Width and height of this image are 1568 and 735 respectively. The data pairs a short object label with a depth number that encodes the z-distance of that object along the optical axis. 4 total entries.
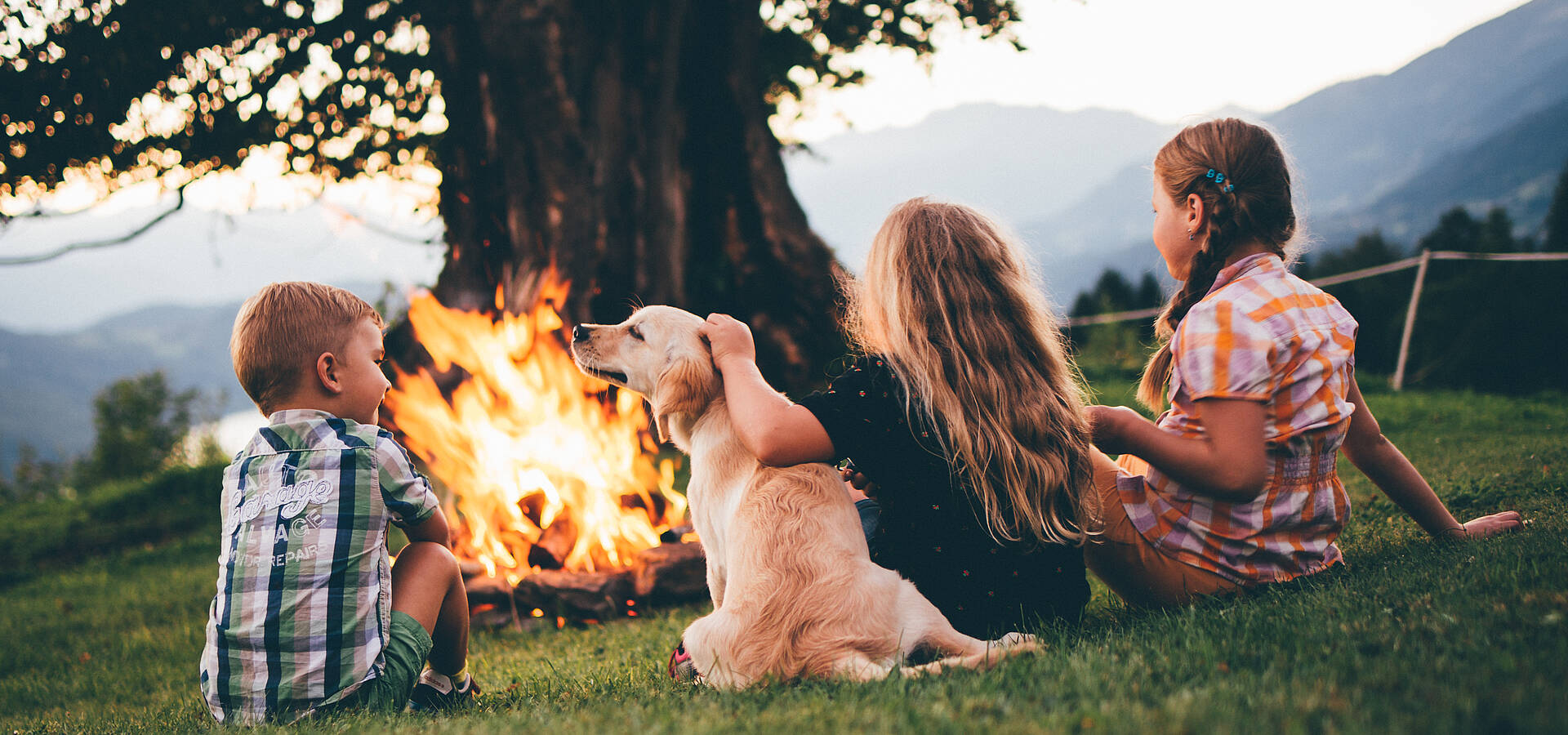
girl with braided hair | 2.45
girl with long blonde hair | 2.58
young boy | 2.49
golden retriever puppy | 2.48
